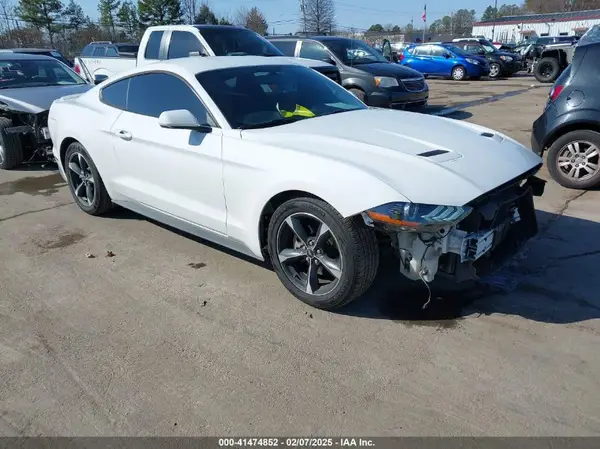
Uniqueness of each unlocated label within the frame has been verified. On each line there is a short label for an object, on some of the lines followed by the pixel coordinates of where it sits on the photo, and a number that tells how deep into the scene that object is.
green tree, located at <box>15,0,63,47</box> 49.56
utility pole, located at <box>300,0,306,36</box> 58.55
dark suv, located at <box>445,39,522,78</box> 22.97
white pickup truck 8.86
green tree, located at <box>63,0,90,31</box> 50.00
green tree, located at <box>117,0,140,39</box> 54.19
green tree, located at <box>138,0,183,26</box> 55.31
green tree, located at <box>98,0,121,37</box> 60.25
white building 66.06
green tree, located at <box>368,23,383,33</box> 101.14
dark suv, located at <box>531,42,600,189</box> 5.63
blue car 21.92
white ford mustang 2.99
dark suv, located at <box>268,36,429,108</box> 10.54
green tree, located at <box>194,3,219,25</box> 48.48
